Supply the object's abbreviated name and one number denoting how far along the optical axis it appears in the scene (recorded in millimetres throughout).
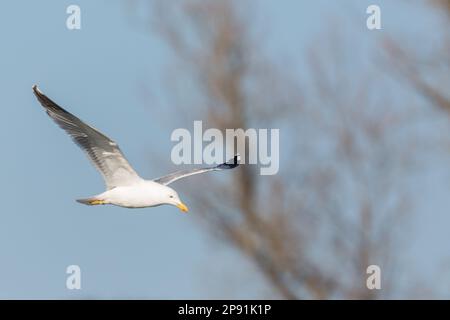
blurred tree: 13016
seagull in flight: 10734
